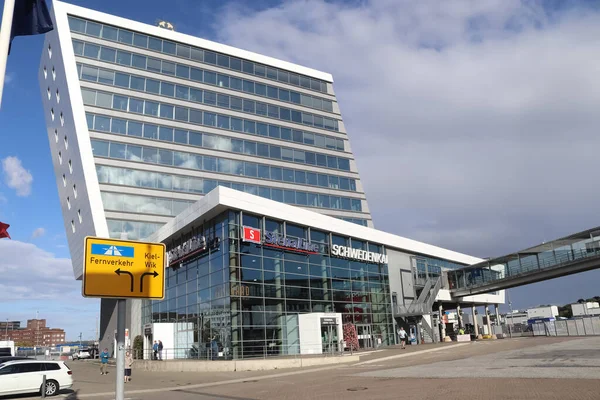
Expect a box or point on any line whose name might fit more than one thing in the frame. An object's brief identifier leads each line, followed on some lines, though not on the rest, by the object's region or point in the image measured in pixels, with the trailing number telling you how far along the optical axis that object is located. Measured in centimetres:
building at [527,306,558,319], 11044
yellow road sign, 604
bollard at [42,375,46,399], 1961
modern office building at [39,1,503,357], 3581
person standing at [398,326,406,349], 3779
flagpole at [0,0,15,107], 826
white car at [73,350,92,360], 6662
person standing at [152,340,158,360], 3516
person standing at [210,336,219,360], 3142
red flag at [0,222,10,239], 978
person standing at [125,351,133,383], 2486
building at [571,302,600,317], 10401
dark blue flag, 965
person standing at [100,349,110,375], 3357
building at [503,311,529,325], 11995
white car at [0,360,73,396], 2030
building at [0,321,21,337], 17134
